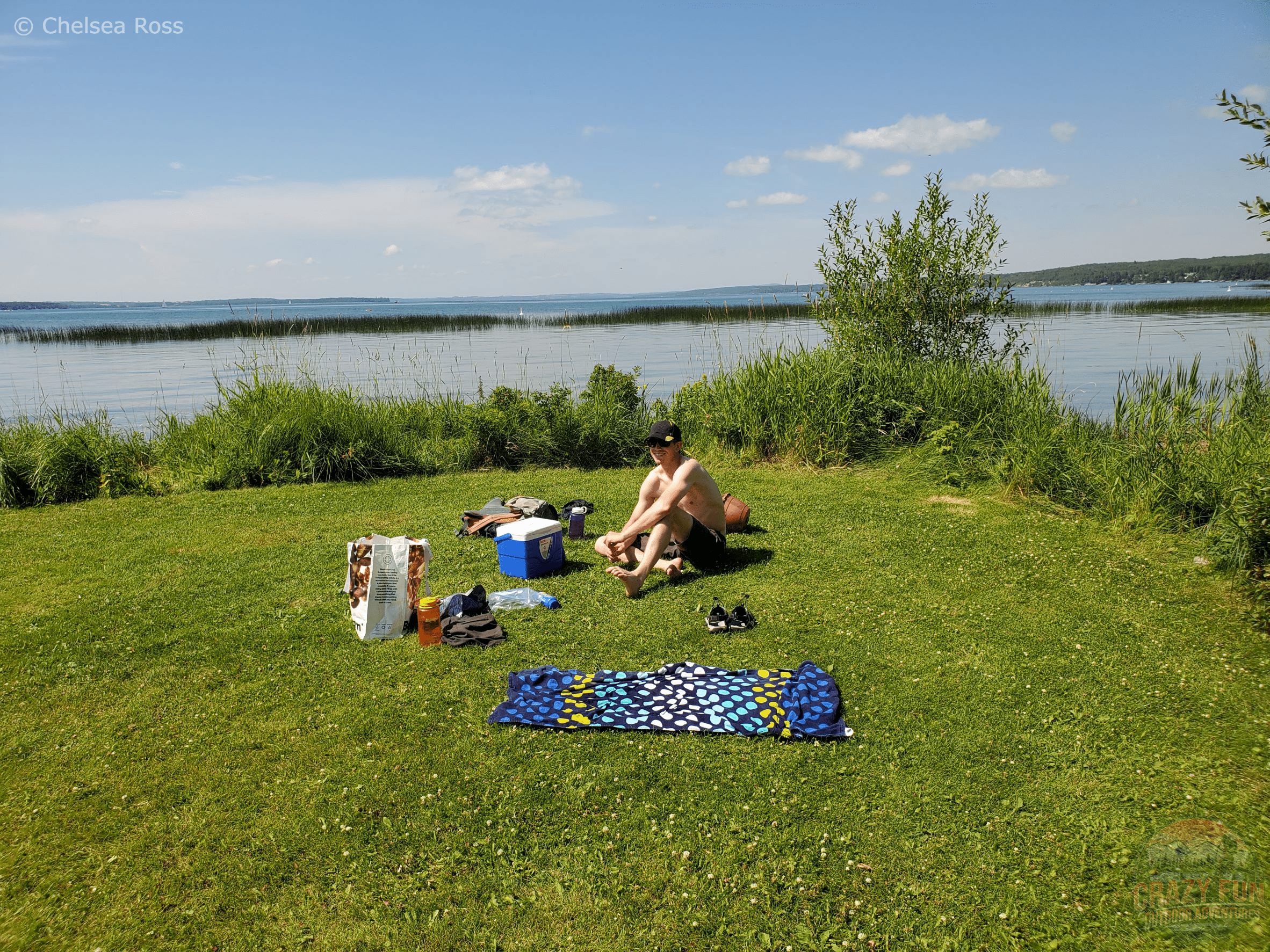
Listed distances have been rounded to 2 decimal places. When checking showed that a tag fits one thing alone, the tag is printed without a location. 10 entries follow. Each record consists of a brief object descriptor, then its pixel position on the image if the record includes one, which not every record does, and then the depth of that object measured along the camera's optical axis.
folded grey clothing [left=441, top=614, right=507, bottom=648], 5.32
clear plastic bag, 5.96
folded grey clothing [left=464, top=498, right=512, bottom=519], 8.05
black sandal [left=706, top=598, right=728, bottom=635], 5.50
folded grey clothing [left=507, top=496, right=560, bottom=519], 7.97
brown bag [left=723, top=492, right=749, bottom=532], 7.73
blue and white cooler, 6.51
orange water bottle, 5.32
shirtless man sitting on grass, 6.38
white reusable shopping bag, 5.39
